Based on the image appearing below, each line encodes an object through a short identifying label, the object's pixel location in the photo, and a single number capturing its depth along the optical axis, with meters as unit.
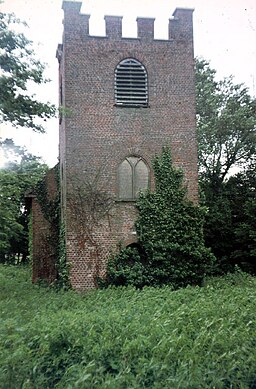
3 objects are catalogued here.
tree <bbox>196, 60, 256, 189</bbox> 34.53
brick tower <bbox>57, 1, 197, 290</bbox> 21.69
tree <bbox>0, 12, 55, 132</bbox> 14.59
